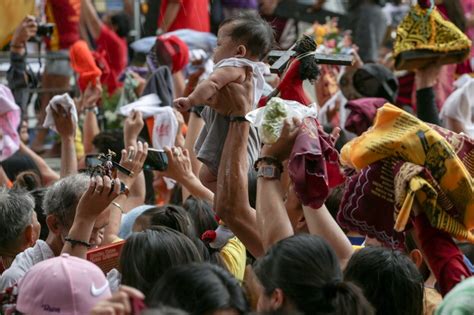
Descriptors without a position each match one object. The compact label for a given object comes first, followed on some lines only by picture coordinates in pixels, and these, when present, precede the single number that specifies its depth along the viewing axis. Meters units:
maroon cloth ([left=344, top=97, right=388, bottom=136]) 13.02
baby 8.91
